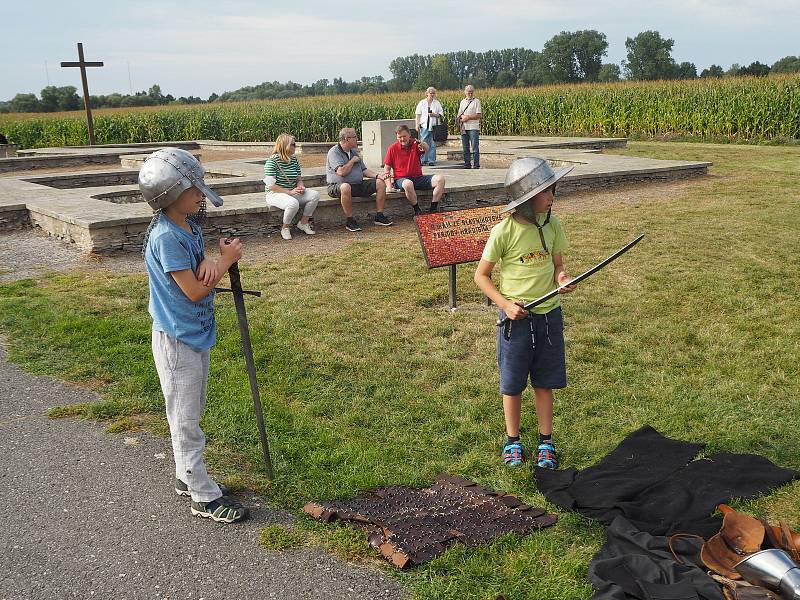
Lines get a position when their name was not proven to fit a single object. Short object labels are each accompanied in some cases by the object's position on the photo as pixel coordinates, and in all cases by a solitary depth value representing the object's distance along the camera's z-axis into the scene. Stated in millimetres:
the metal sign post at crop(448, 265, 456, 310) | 6712
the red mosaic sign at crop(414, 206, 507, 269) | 6469
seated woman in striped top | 9664
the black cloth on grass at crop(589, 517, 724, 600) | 2621
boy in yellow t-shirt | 3859
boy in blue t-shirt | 3119
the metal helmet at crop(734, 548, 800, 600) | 2541
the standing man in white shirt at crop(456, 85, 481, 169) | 15539
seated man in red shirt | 10531
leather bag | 2785
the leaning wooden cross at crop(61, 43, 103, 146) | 21875
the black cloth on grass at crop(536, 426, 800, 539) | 3340
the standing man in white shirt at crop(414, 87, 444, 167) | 15875
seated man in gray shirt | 10164
